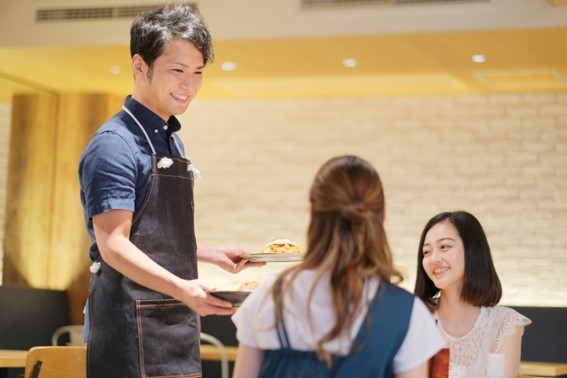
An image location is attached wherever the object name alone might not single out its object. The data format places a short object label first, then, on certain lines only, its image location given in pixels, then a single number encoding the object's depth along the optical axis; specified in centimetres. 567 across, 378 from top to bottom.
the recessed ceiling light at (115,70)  1194
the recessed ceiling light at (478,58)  1081
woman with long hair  288
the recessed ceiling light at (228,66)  1162
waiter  354
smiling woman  563
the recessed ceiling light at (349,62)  1118
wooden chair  444
